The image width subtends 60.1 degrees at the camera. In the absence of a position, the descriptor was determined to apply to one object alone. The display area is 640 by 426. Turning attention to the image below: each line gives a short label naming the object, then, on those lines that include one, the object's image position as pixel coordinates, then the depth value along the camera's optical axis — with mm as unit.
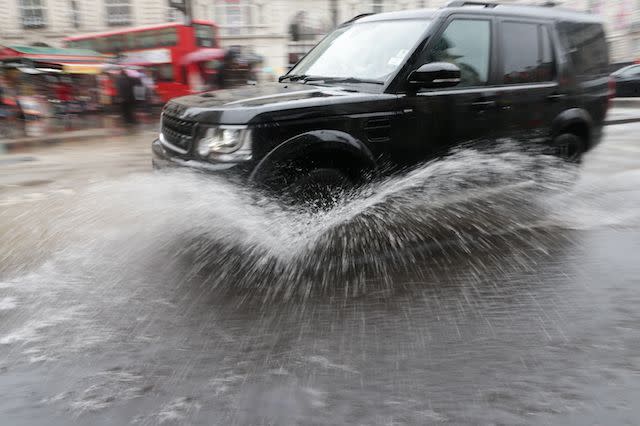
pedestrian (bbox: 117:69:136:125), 15070
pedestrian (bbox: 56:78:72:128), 15855
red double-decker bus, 19359
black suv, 3783
